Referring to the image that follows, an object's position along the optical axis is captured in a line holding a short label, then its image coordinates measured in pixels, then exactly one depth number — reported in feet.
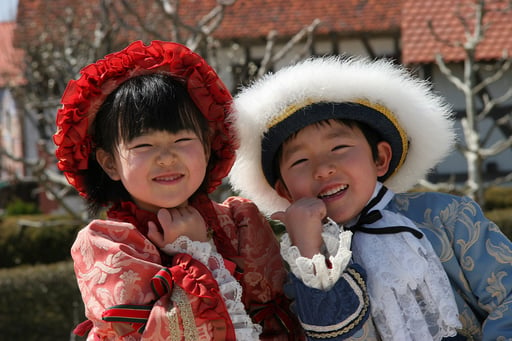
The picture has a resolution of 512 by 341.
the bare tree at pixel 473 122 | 22.80
